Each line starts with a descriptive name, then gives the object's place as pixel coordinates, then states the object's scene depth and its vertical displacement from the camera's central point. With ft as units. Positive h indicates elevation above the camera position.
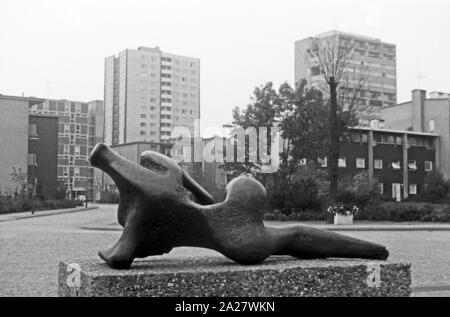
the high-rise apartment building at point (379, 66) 328.49 +68.22
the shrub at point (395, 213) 105.09 -5.35
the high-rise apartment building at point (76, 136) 297.20 +23.35
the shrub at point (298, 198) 106.42 -2.84
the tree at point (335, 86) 98.78 +18.93
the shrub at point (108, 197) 239.83 -7.17
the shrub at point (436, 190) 152.05 -1.64
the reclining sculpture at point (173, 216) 18.08 -1.08
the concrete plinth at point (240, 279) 16.60 -2.88
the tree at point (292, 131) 110.11 +9.95
